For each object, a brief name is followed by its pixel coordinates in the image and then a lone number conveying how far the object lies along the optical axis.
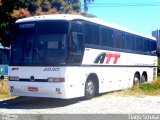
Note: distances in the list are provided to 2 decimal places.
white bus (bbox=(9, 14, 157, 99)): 10.11
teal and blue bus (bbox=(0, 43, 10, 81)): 21.59
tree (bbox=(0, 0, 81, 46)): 18.12
